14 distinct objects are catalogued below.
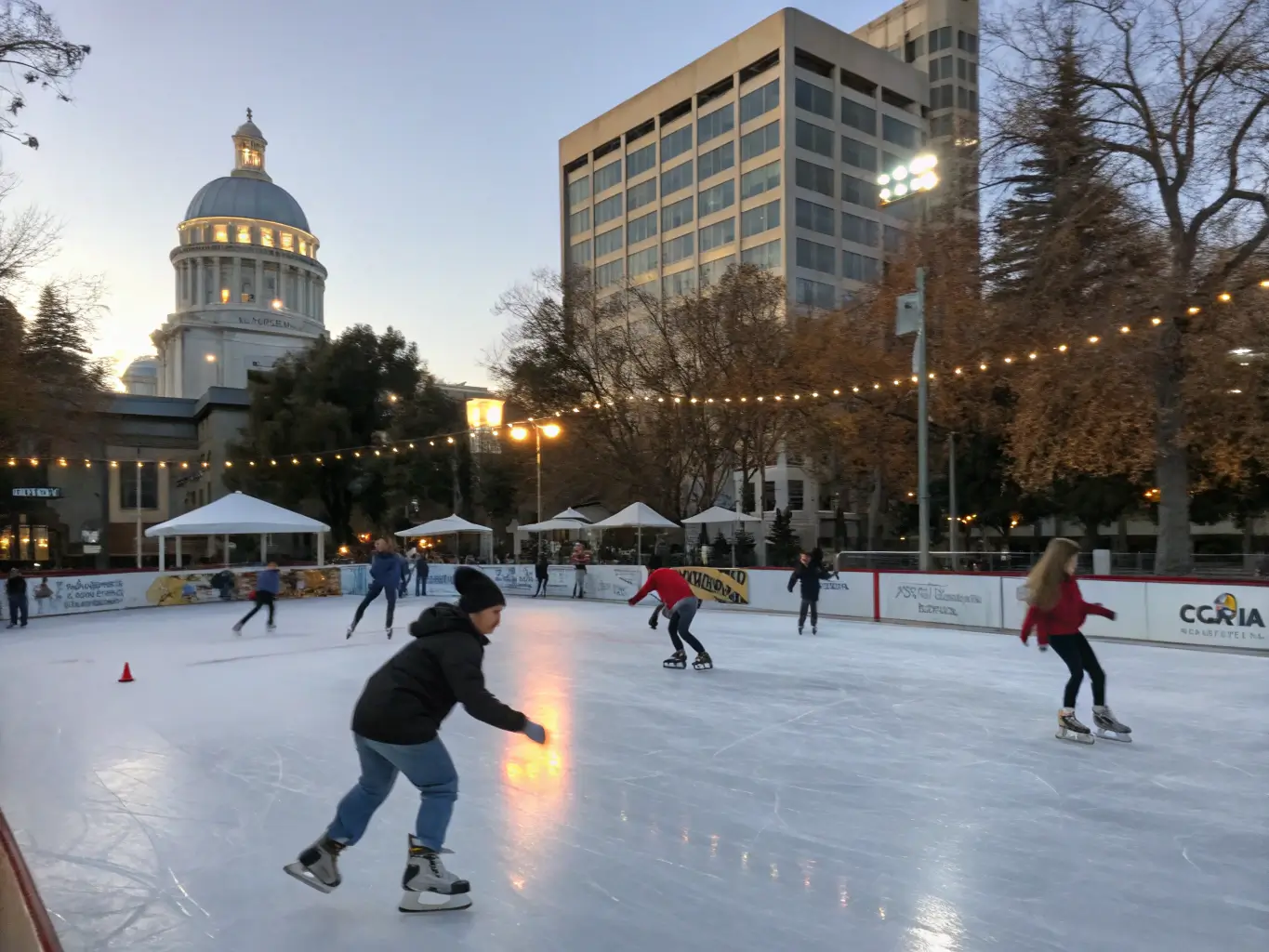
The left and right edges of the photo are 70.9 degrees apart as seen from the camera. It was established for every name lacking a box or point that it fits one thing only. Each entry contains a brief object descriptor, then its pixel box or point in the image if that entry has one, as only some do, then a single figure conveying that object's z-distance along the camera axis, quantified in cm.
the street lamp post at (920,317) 1686
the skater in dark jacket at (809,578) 1438
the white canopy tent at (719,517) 2666
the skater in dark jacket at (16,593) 1883
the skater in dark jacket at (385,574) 1388
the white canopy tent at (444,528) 3086
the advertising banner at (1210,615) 1244
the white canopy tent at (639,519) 2617
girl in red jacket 656
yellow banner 2058
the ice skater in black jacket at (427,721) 348
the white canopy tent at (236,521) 2320
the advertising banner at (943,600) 1569
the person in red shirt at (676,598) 1012
